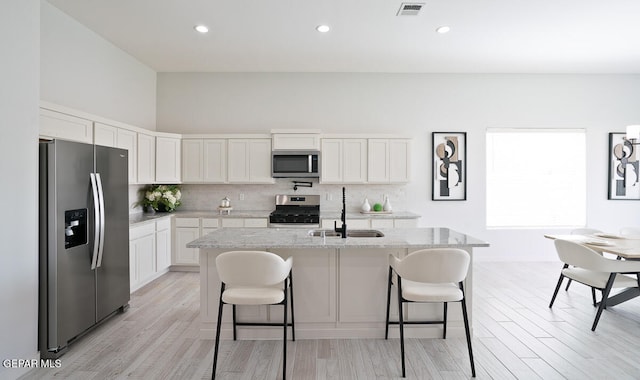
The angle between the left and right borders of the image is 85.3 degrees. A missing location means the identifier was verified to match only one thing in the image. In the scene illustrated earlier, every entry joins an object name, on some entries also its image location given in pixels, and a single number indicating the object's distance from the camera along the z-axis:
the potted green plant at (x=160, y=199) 5.07
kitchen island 2.91
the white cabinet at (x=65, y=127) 2.94
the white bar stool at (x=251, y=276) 2.29
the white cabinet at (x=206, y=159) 5.29
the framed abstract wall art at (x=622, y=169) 5.62
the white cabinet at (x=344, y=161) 5.26
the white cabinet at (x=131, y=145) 4.15
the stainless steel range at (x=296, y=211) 4.98
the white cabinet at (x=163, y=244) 4.65
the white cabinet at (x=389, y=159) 5.26
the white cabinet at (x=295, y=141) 5.18
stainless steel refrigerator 2.54
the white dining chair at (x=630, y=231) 4.00
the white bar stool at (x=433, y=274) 2.32
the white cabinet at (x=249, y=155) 5.27
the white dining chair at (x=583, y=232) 4.04
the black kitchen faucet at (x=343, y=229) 2.97
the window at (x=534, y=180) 5.75
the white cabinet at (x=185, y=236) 5.02
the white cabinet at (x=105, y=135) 3.65
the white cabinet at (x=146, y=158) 4.57
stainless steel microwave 5.17
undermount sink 3.30
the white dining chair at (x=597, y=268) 3.04
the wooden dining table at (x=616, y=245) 3.02
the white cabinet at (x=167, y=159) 4.96
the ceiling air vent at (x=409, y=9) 3.40
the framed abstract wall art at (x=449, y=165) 5.61
